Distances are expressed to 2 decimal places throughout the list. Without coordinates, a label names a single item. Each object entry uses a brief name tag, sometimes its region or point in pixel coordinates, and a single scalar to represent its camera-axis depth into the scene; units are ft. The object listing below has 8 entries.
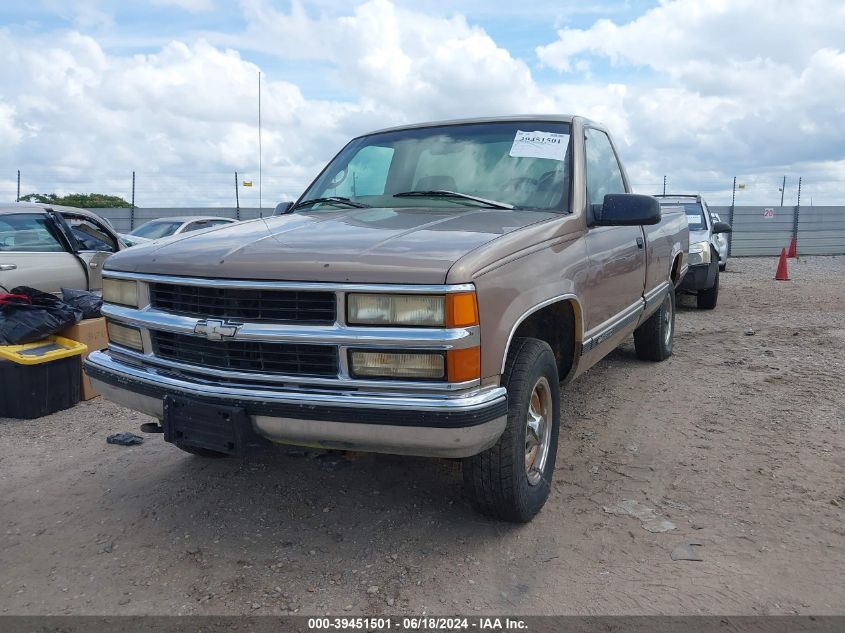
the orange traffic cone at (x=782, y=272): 46.27
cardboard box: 17.39
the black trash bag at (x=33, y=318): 16.43
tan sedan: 20.38
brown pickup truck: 8.30
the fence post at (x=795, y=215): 77.77
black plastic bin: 15.99
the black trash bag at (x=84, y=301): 18.10
